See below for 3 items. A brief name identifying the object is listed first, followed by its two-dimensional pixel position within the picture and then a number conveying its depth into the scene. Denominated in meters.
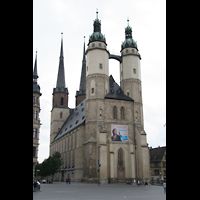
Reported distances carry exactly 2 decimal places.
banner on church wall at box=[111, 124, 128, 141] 47.50
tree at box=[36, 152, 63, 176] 51.14
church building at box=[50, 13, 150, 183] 45.66
